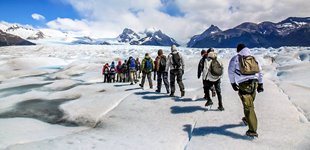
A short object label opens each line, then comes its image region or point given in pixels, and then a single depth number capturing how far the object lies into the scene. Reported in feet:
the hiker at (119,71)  52.49
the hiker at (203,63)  22.15
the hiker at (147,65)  32.49
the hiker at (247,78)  15.55
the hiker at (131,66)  43.53
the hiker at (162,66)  28.24
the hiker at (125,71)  51.92
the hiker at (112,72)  53.28
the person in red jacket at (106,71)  53.33
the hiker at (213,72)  21.45
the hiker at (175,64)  26.06
